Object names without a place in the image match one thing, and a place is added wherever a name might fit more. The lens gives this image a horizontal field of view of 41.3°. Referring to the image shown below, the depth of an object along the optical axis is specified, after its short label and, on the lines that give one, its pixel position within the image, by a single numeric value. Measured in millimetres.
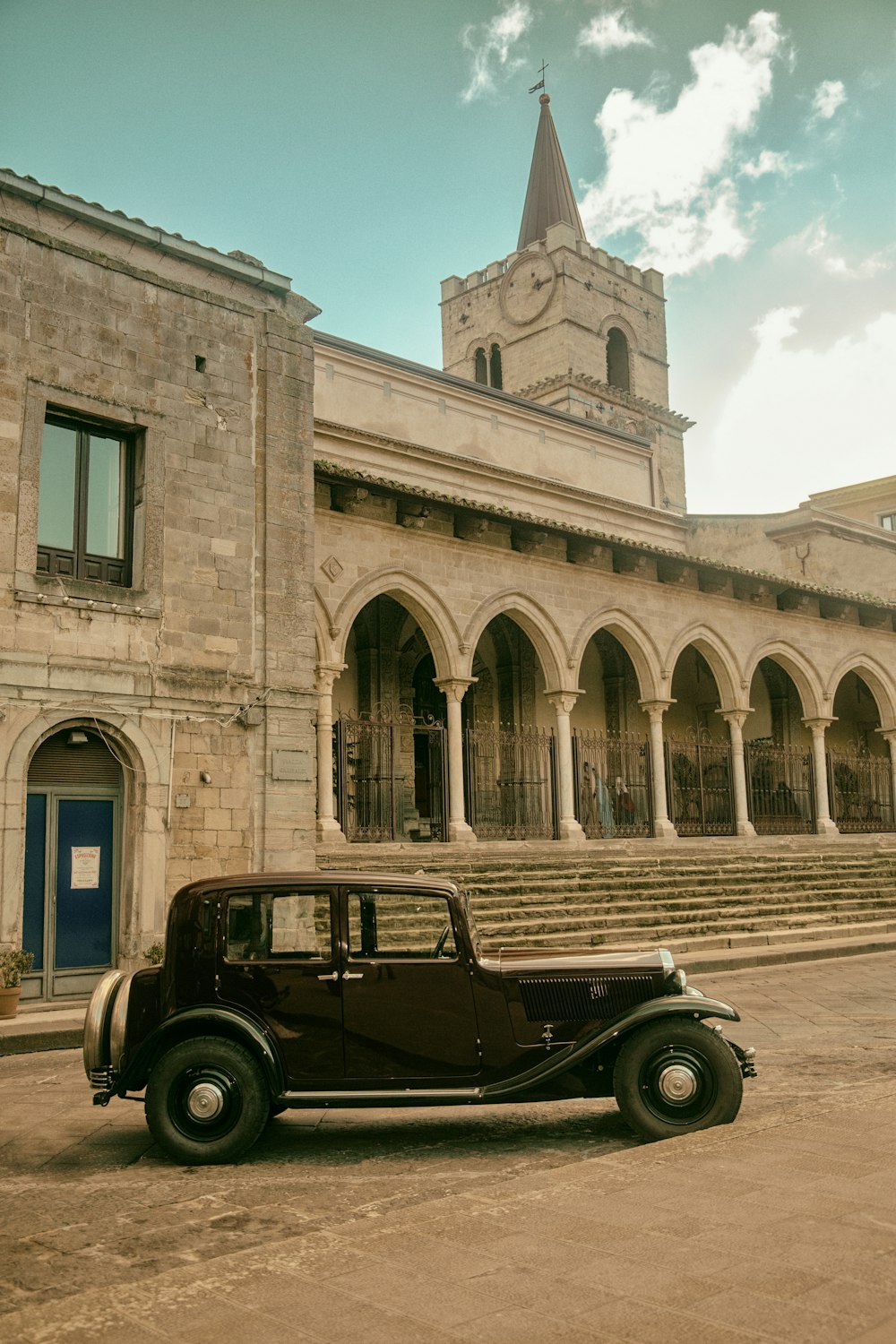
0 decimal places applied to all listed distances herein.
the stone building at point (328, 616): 11680
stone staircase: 15031
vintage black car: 5797
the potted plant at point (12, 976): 10336
